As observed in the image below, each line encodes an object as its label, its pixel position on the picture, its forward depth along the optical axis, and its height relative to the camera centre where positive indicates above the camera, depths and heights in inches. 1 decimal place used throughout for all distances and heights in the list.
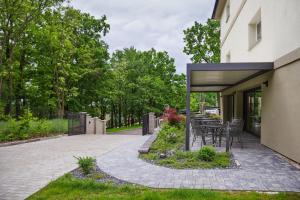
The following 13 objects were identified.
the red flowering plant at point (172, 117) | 436.7 -20.6
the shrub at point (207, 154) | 222.0 -47.4
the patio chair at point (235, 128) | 277.2 -26.4
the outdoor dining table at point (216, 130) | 288.7 -31.6
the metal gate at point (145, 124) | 546.3 -43.6
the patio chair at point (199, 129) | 295.2 -30.1
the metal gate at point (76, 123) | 527.2 -41.8
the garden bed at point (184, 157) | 211.0 -53.4
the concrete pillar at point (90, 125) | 576.1 -48.7
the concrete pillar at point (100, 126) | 613.5 -56.0
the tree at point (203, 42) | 856.0 +253.1
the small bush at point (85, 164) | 193.1 -49.8
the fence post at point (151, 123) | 575.9 -42.8
